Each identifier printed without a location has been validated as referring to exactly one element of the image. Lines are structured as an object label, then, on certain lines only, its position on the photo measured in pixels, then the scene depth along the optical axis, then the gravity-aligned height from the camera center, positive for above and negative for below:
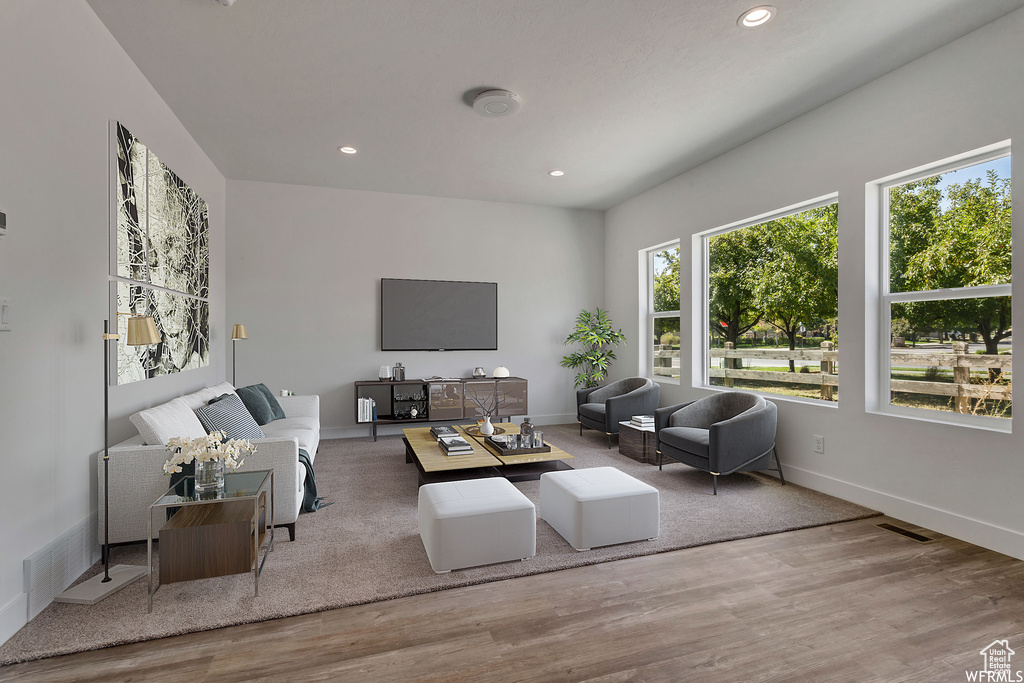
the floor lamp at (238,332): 5.10 +0.09
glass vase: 2.36 -0.64
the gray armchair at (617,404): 5.34 -0.69
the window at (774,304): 4.02 +0.33
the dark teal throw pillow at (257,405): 4.28 -0.54
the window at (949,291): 2.92 +0.31
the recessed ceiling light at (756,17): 2.65 +1.73
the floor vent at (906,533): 2.93 -1.15
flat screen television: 6.08 +0.31
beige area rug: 2.08 -1.15
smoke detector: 3.56 +1.72
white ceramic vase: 4.29 -0.75
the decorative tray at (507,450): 3.77 -0.82
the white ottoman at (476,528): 2.50 -0.95
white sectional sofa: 2.63 -0.71
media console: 5.84 -0.67
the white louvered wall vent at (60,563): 2.13 -1.02
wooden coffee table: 3.59 -0.87
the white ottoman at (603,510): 2.76 -0.95
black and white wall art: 2.99 +0.57
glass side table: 2.19 -0.85
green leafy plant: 6.48 -0.04
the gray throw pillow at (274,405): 4.59 -0.59
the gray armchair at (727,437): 3.78 -0.77
